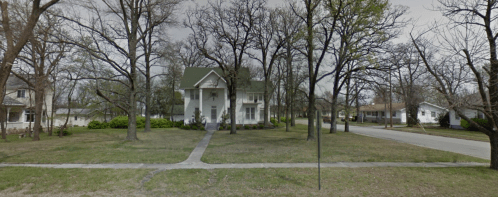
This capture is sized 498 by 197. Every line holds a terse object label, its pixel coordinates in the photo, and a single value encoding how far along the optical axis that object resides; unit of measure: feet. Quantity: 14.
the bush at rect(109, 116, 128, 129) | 105.14
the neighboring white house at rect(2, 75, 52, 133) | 82.80
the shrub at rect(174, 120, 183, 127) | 107.17
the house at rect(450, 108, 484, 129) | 104.61
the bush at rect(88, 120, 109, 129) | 105.19
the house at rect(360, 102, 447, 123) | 139.44
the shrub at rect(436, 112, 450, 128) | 108.17
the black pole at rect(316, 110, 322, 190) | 18.85
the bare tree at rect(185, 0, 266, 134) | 69.72
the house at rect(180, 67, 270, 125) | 101.14
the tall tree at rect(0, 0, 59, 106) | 24.45
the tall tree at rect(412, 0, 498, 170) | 25.53
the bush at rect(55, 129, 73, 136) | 71.67
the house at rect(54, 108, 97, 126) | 149.89
